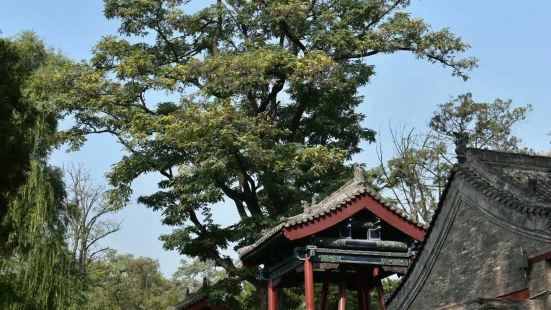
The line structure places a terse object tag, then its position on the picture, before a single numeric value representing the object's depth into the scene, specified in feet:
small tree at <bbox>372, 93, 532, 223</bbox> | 78.43
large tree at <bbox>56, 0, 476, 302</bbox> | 54.13
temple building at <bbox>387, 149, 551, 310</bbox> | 33.47
